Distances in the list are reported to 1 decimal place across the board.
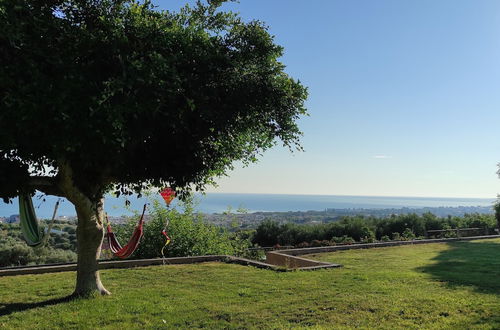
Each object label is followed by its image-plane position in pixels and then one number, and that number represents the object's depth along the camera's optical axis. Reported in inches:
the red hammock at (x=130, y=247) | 338.2
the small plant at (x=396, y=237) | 764.6
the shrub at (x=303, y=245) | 664.4
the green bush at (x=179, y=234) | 508.1
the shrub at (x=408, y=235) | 794.3
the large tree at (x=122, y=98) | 210.5
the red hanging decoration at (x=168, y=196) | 469.1
